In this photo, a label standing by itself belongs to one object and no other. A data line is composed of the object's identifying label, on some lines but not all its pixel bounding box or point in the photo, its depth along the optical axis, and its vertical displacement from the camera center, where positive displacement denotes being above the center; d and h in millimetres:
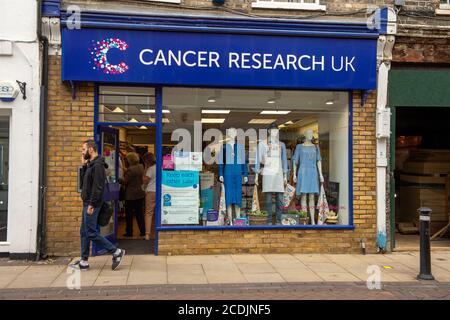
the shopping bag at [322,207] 9328 -725
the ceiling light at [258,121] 9297 +873
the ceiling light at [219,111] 9116 +1030
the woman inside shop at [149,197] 9938 -593
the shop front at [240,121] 8453 +857
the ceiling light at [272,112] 9258 +1047
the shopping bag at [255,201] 9297 -614
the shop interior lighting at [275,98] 9164 +1289
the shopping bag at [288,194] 9406 -485
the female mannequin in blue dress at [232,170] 9234 -41
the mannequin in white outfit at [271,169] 9375 -16
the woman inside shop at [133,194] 10445 -562
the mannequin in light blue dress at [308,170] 9445 -29
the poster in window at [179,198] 8859 -546
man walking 7246 -488
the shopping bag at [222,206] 9148 -703
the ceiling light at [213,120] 9133 +871
